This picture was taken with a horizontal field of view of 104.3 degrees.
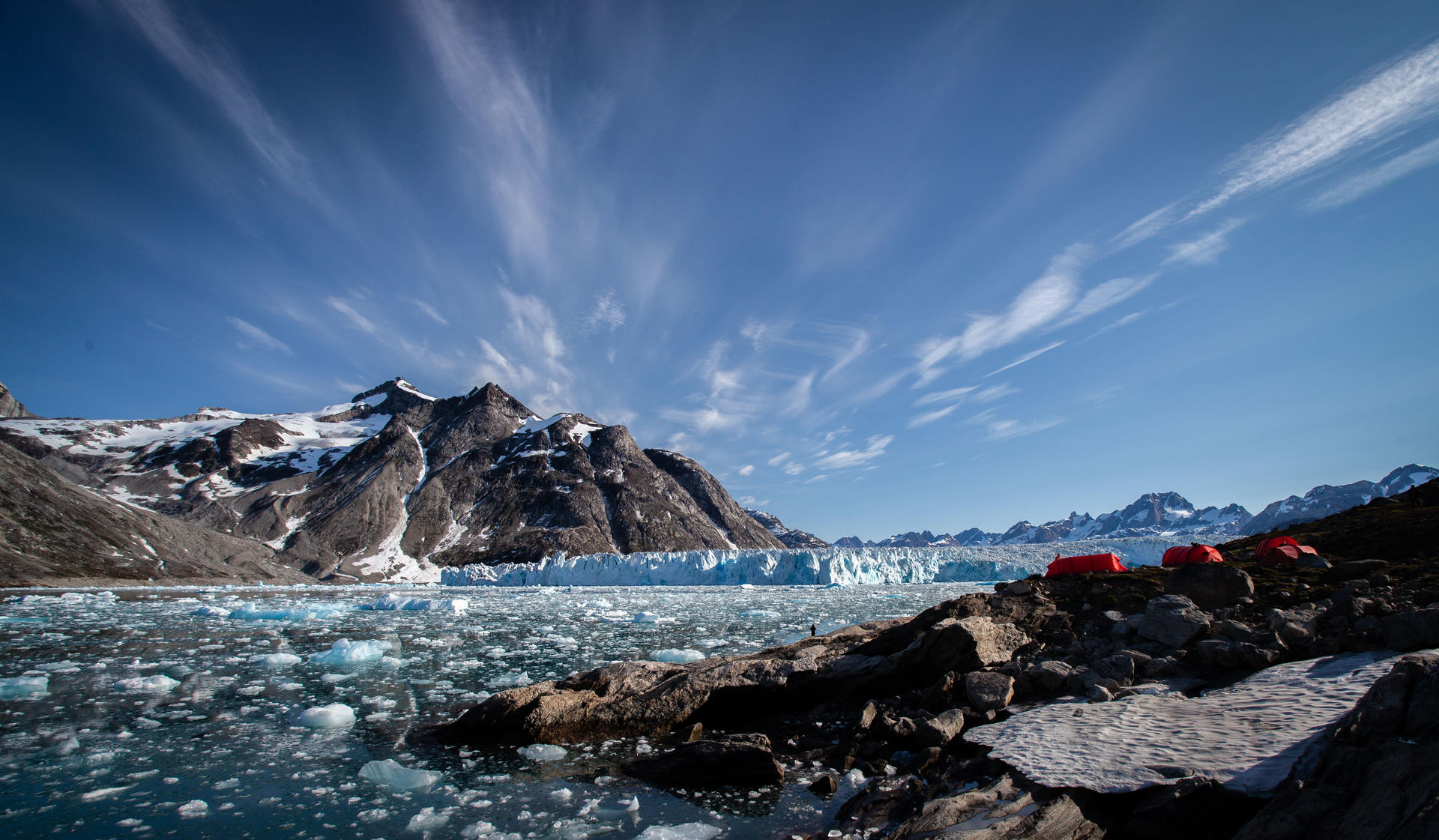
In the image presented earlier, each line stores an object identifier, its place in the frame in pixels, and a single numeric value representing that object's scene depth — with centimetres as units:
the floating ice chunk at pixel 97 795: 622
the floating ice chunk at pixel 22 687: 1031
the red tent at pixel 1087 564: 1962
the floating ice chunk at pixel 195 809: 596
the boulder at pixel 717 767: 734
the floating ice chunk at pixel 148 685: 1113
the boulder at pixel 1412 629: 619
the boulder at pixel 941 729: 727
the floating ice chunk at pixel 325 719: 933
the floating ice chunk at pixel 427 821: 585
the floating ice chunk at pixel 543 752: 827
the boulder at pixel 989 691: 785
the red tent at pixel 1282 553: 1396
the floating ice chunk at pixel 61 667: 1275
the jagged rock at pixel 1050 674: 824
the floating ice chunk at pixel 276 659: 1418
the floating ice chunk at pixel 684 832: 575
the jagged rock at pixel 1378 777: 308
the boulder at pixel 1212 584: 1056
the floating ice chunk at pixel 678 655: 1432
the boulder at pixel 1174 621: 877
